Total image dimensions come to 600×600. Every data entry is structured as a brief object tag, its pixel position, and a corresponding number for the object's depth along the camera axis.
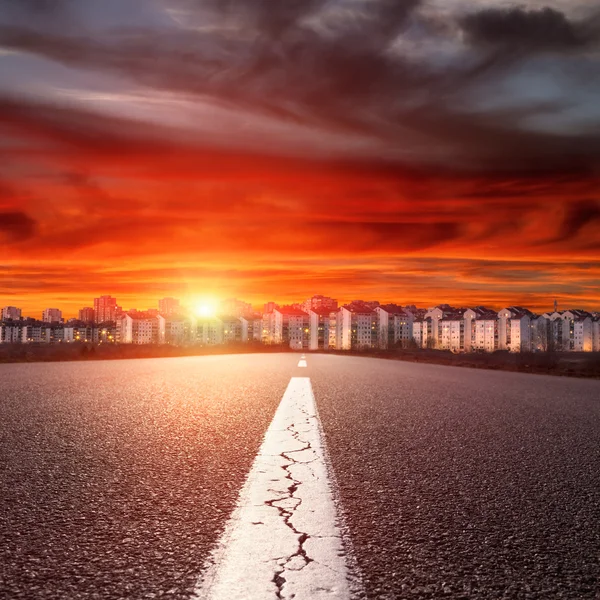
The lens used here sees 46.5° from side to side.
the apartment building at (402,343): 184.21
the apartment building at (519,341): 196.25
